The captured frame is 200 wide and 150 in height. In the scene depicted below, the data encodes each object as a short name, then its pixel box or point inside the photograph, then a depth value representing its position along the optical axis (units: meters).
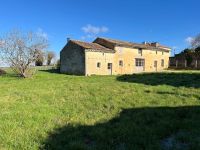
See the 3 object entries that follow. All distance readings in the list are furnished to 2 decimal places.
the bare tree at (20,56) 16.68
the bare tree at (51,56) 36.73
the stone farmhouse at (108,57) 21.20
